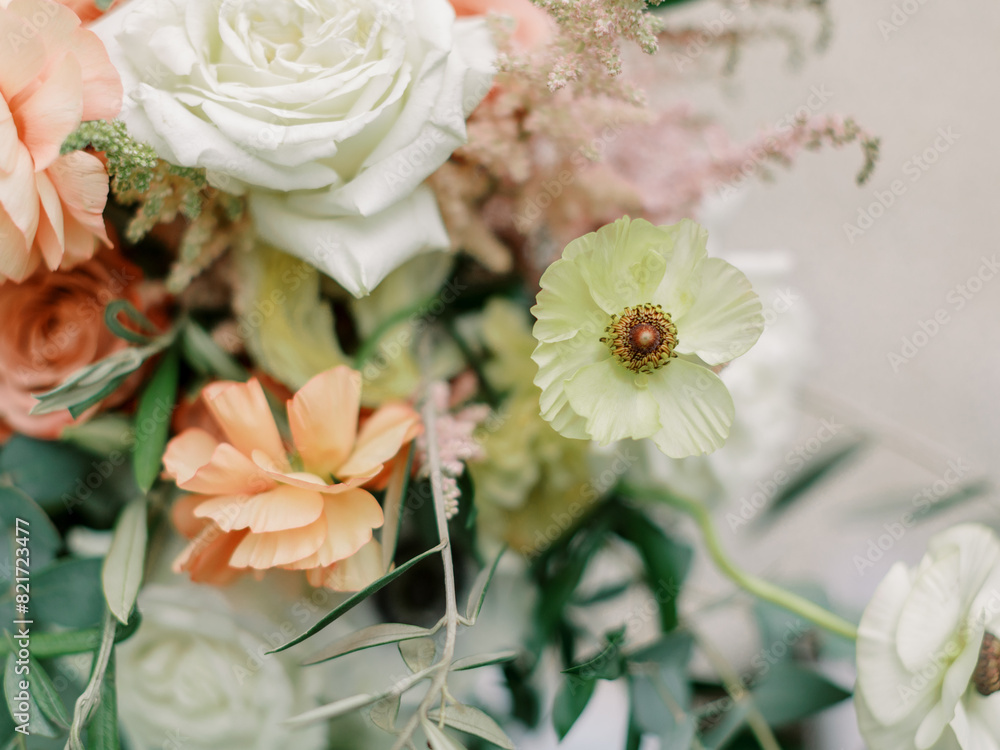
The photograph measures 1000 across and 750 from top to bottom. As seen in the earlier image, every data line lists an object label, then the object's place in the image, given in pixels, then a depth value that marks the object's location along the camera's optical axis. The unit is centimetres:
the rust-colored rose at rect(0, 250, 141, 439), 32
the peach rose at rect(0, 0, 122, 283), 24
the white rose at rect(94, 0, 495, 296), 25
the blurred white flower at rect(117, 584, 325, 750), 32
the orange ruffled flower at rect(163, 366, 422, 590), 24
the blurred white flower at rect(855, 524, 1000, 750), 27
